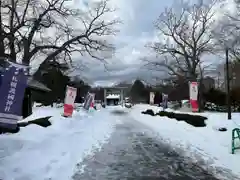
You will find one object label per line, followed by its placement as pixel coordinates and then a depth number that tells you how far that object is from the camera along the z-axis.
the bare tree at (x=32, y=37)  14.35
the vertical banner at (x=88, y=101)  20.26
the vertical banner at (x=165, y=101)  21.87
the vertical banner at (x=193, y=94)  14.98
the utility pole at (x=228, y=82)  11.79
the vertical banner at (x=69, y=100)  14.78
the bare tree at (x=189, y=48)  22.06
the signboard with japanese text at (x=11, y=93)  5.06
